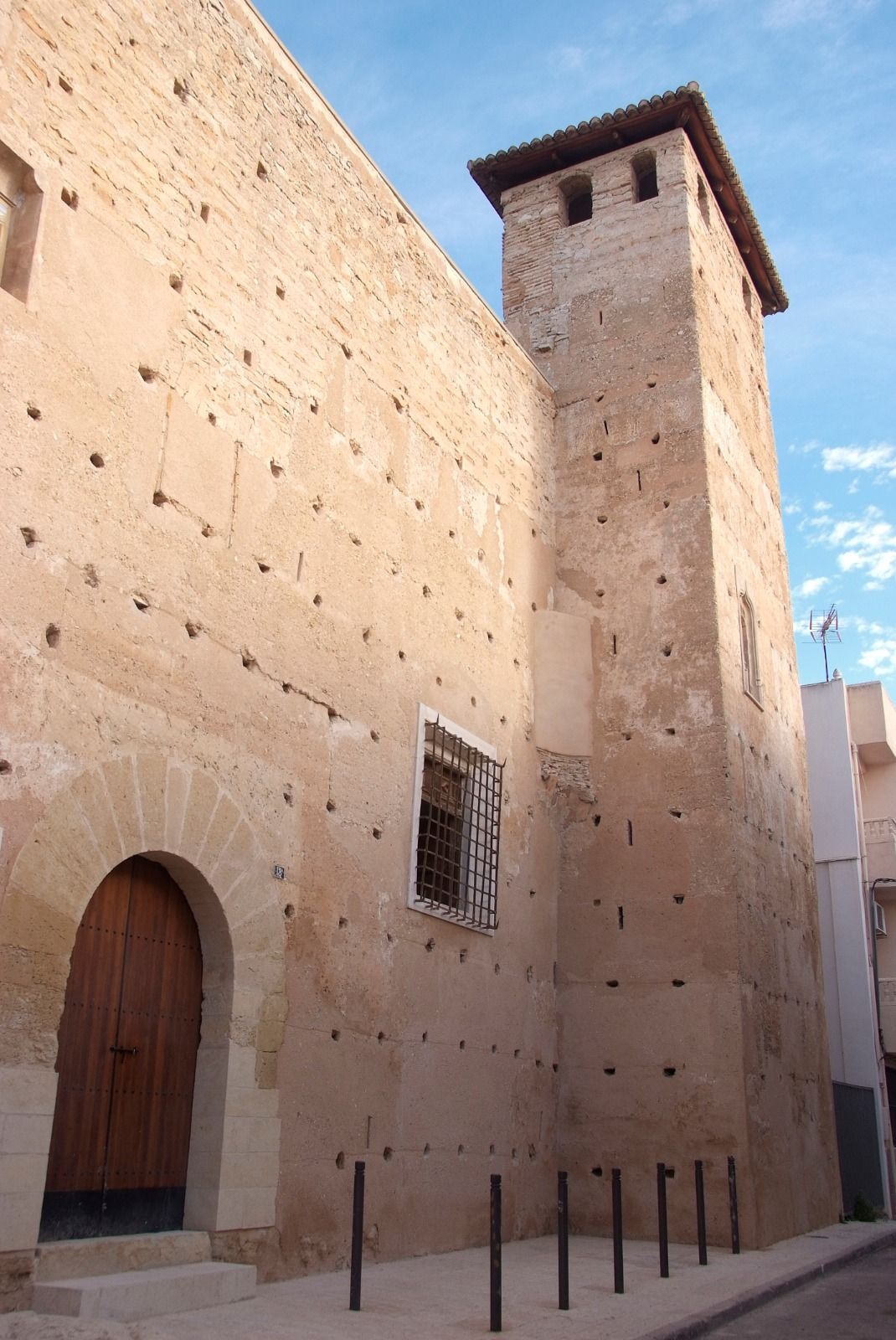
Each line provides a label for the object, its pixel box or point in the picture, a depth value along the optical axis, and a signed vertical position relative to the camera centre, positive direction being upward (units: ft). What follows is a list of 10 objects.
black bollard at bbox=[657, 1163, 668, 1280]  23.44 -2.34
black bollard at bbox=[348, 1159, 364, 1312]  18.26 -1.92
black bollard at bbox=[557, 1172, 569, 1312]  19.35 -2.25
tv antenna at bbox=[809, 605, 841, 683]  77.30 +29.87
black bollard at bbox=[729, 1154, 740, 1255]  28.19 -2.20
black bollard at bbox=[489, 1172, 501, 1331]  17.44 -2.10
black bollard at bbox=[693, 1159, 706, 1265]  25.62 -2.08
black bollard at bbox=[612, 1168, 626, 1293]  21.22 -2.28
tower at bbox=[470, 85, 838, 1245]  31.96 +12.43
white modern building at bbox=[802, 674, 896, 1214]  49.67 +9.56
